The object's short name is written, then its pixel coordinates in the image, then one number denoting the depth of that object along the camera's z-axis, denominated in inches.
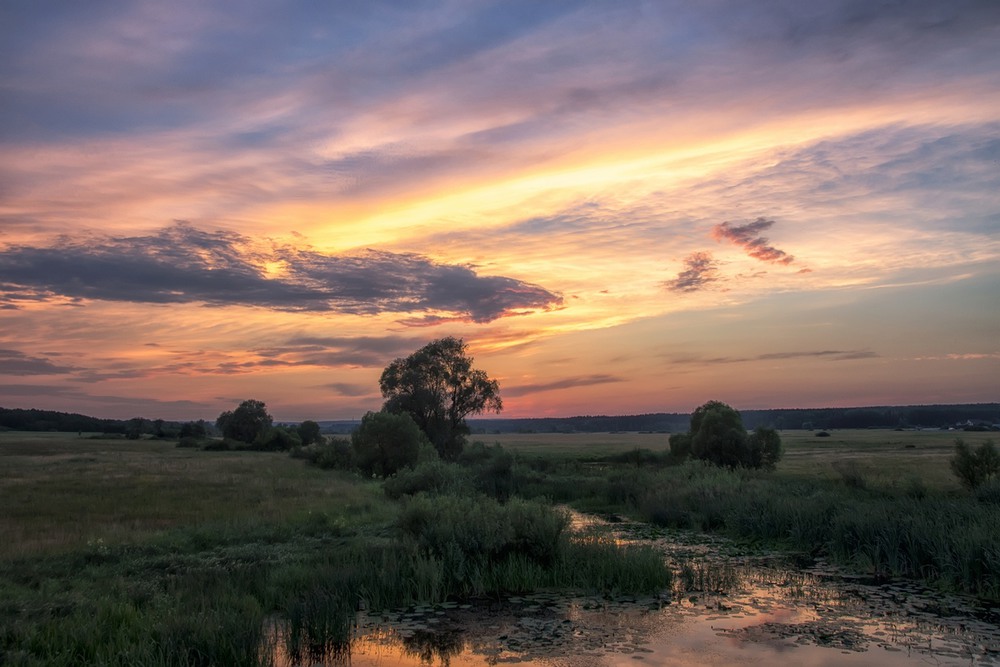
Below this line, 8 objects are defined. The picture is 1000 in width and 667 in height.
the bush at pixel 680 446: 2221.0
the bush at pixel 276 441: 3631.9
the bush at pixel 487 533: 571.8
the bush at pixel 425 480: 1218.1
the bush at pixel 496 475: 1459.2
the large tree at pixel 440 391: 2393.0
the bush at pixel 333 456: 2319.0
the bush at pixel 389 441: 1776.6
